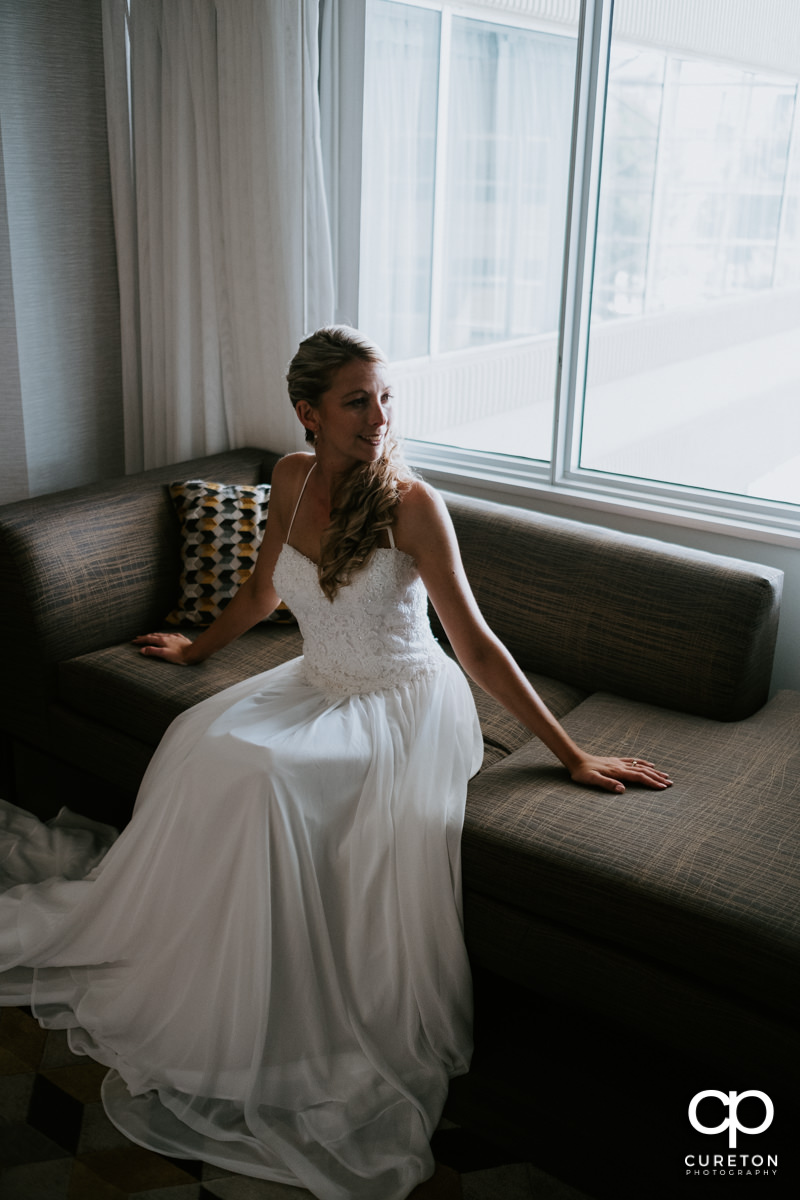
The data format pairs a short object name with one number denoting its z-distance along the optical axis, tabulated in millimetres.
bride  1816
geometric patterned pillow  2824
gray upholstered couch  1760
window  2666
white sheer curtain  3066
